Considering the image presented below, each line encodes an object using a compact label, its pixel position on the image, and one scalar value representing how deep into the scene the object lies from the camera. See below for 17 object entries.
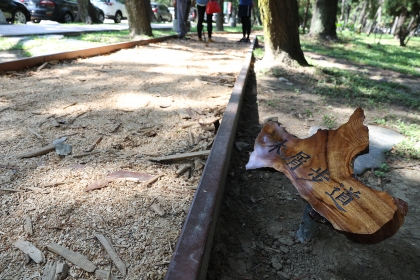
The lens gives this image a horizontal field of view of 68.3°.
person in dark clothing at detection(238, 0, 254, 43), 9.56
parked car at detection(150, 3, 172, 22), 27.79
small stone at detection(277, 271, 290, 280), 1.58
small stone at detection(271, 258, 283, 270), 1.64
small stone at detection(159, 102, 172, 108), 3.51
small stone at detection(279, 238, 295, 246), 1.77
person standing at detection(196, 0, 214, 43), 9.23
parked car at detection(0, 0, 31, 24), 13.22
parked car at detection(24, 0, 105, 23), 15.55
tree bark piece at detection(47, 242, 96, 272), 1.40
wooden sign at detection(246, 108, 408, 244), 1.14
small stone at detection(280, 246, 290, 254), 1.73
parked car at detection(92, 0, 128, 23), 21.34
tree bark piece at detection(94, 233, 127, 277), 1.40
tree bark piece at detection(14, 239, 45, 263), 1.43
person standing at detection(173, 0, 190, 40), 9.83
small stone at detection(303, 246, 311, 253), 1.71
